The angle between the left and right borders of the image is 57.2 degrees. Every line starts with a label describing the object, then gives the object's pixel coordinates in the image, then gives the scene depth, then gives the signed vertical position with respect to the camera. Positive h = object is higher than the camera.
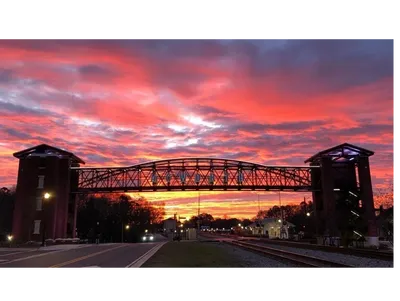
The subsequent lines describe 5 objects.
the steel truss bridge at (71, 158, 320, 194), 64.69 +9.25
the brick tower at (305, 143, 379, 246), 46.81 +4.84
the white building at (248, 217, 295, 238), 77.79 -0.04
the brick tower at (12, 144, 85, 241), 47.78 +4.90
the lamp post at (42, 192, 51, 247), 47.74 +2.87
